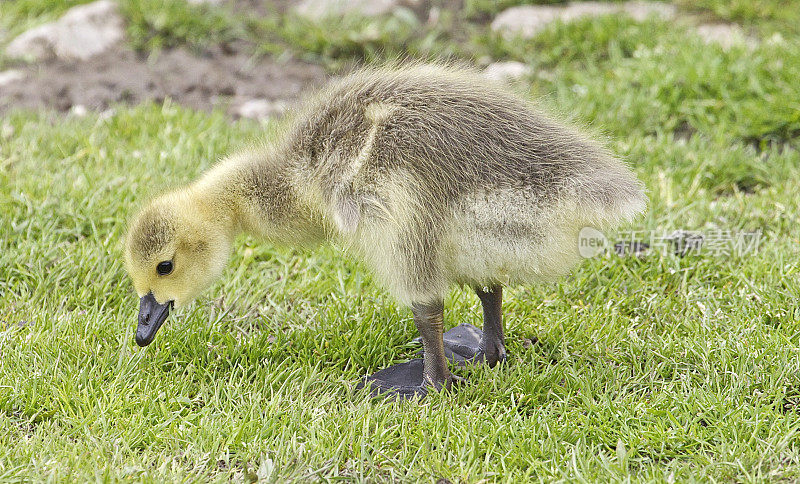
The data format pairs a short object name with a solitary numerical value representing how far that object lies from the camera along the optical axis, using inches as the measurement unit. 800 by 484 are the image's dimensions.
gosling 209.0
